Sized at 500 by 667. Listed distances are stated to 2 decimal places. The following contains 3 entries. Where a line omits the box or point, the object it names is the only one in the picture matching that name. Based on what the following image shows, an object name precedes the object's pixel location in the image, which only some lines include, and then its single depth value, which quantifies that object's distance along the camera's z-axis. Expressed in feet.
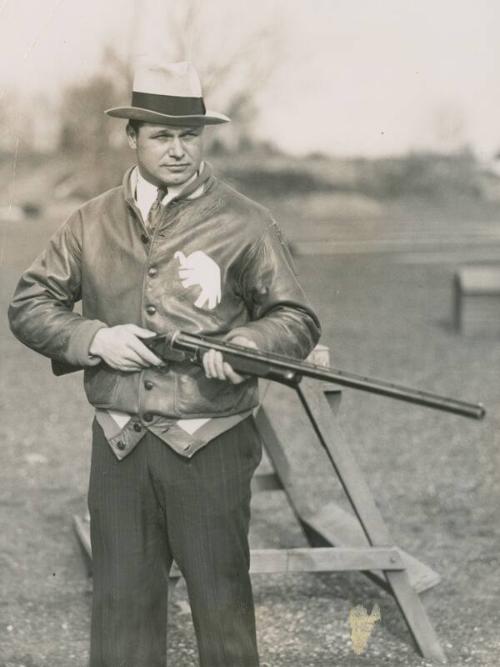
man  10.20
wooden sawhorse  13.07
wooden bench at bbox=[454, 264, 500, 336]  37.29
